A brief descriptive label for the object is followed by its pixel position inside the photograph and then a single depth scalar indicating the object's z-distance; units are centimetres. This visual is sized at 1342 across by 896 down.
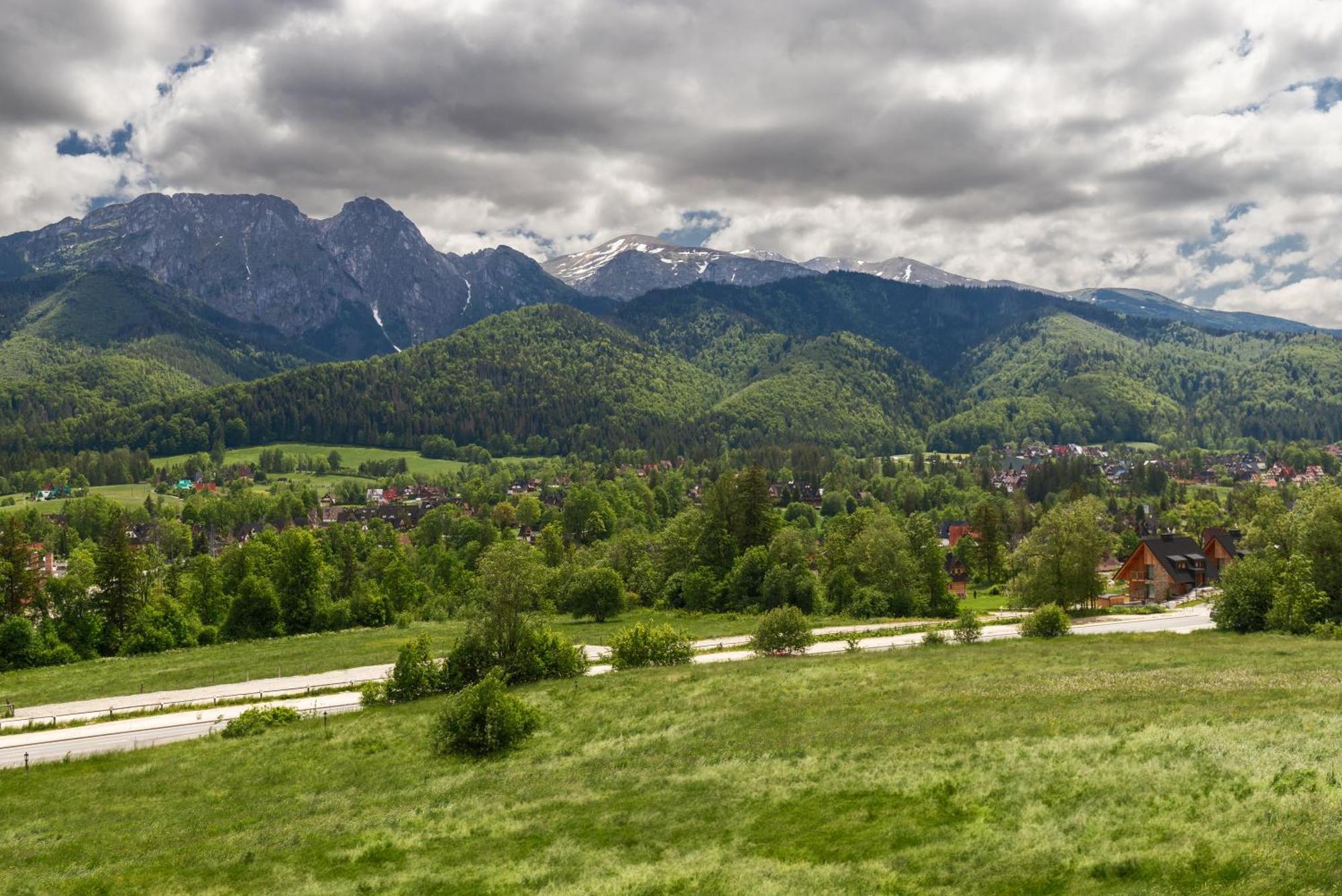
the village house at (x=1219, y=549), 9738
